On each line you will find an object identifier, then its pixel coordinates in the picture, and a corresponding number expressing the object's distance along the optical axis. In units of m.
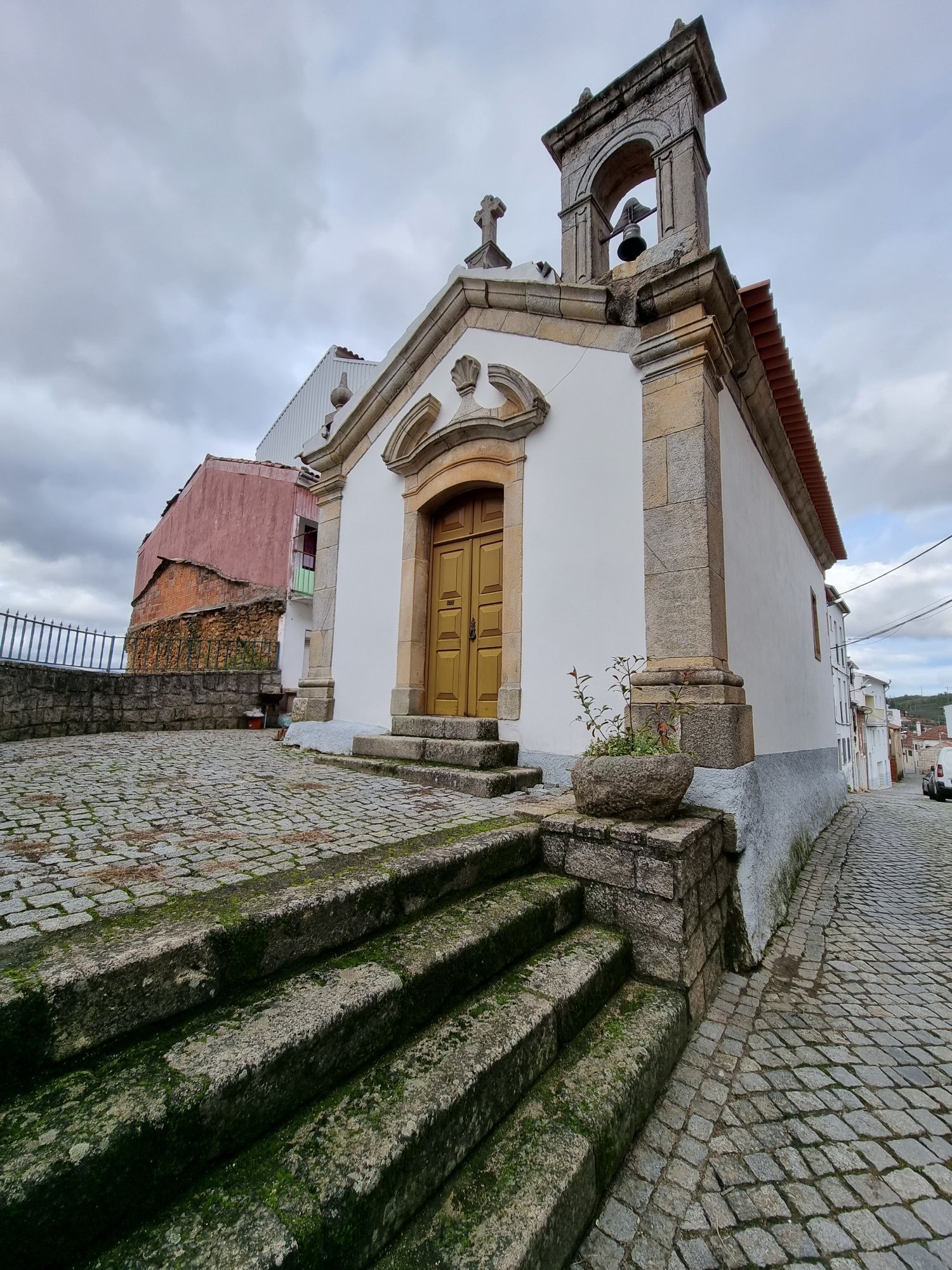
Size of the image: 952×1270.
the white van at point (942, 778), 14.23
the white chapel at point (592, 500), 3.88
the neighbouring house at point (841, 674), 15.38
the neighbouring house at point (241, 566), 13.27
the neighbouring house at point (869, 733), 22.77
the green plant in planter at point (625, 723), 3.13
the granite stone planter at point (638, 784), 2.86
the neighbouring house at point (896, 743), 33.84
